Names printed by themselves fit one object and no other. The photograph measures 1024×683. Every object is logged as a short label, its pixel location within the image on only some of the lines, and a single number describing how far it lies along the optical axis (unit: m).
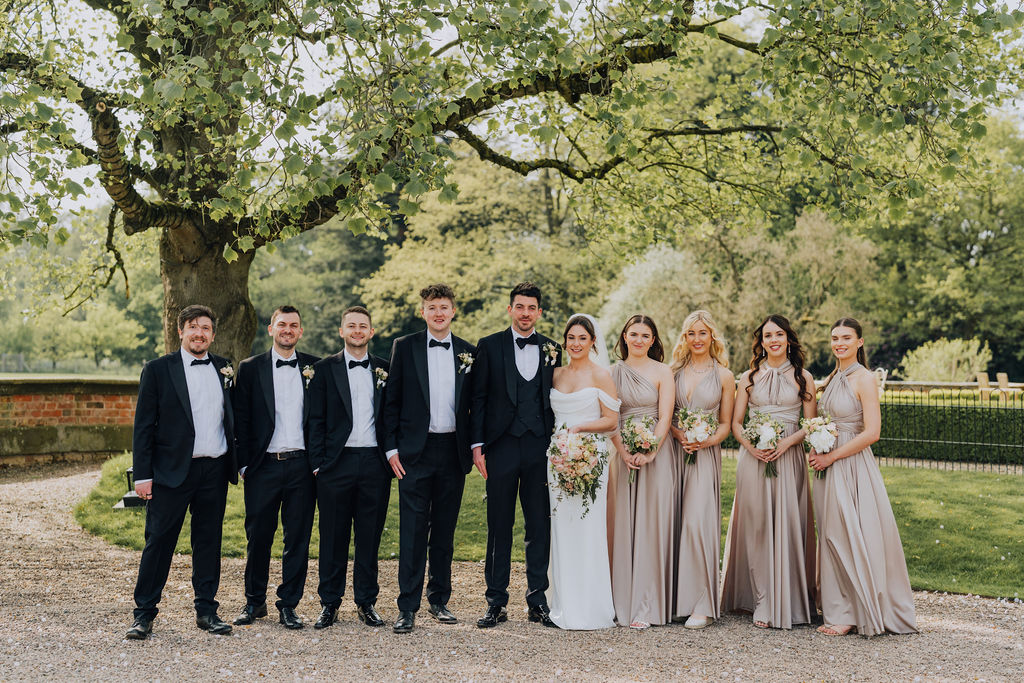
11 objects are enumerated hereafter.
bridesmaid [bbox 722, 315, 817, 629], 6.19
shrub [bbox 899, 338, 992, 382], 24.95
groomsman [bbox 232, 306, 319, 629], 6.02
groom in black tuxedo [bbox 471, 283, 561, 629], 6.12
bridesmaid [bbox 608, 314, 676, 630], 6.25
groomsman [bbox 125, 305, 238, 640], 5.73
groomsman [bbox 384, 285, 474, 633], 6.07
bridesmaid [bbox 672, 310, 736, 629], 6.21
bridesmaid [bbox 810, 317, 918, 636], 5.98
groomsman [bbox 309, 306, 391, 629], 6.07
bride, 6.13
